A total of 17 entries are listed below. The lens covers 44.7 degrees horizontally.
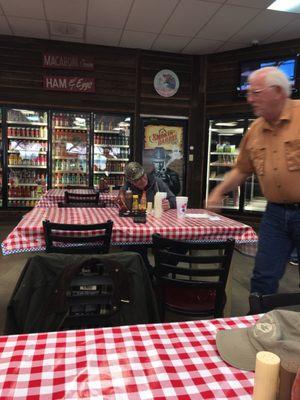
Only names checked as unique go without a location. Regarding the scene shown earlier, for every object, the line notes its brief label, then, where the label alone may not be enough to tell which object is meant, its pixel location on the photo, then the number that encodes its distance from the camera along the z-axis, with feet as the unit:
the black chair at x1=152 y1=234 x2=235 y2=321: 6.67
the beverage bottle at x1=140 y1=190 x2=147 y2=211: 10.60
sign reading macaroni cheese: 22.75
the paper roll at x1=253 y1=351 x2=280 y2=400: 2.02
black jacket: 4.74
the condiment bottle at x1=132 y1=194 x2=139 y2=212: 10.55
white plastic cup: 10.36
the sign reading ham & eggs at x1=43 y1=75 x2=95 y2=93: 22.97
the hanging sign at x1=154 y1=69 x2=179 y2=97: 24.41
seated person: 11.53
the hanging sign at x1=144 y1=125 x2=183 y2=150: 24.94
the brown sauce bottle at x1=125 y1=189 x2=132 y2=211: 10.55
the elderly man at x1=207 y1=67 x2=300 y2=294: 6.64
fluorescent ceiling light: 17.17
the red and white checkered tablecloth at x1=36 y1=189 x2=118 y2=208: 15.51
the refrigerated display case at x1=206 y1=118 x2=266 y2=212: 23.98
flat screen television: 21.29
